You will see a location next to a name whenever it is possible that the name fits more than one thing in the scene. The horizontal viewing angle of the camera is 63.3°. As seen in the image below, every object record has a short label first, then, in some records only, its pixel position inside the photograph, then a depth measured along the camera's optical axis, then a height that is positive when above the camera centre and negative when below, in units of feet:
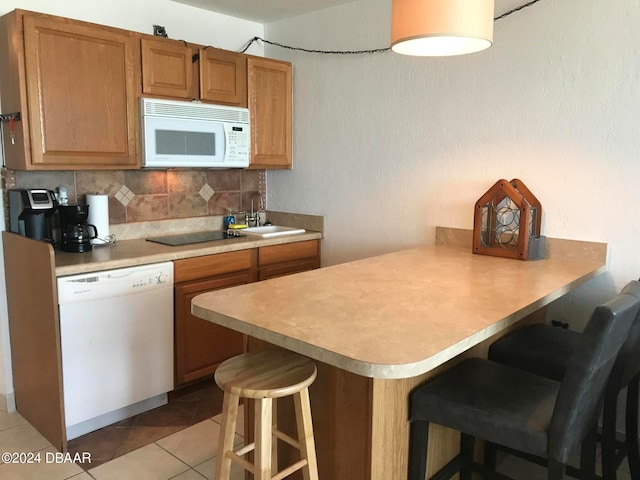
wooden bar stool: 4.89 -2.14
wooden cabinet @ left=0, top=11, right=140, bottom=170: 8.04 +1.30
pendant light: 5.09 +1.57
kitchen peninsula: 4.45 -1.41
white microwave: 9.52 +0.76
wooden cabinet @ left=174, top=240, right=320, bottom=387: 9.48 -2.17
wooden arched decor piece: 8.17 -0.72
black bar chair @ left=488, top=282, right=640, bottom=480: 5.88 -2.27
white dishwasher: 8.03 -2.80
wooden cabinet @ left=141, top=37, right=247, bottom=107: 9.49 +1.96
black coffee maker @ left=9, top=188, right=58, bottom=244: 8.48 -0.67
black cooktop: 10.19 -1.33
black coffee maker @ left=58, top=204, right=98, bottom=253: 8.89 -0.98
